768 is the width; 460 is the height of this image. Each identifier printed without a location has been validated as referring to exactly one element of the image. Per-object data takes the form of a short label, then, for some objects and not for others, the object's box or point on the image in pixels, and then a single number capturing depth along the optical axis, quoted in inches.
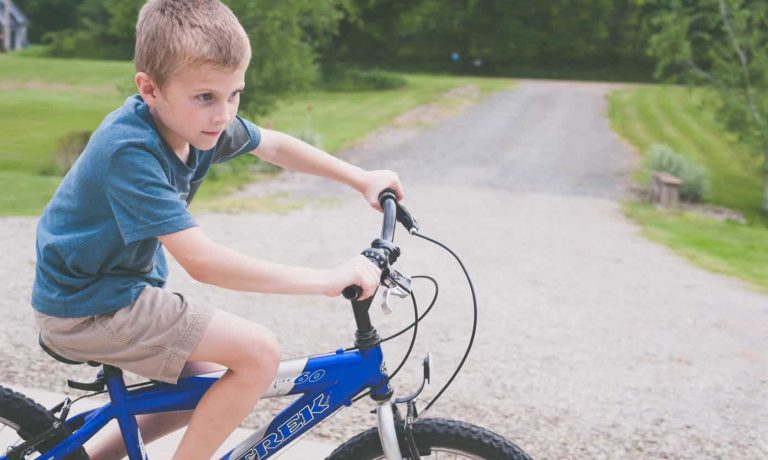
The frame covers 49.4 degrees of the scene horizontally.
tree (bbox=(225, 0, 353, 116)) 539.8
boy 72.6
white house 1465.1
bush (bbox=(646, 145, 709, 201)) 546.6
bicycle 82.9
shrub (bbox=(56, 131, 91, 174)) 492.4
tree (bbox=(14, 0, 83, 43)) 1523.1
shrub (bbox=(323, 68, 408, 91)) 1213.7
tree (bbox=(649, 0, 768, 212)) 548.1
